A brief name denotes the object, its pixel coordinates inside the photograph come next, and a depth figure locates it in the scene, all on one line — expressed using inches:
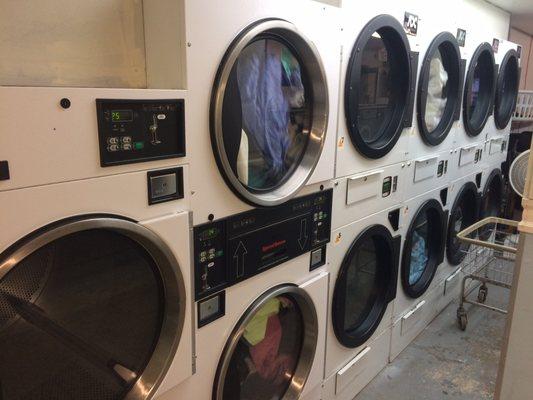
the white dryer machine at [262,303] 61.4
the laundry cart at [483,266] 128.6
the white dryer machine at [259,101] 54.8
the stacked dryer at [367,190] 82.0
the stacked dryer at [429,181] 105.6
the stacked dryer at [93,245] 40.6
